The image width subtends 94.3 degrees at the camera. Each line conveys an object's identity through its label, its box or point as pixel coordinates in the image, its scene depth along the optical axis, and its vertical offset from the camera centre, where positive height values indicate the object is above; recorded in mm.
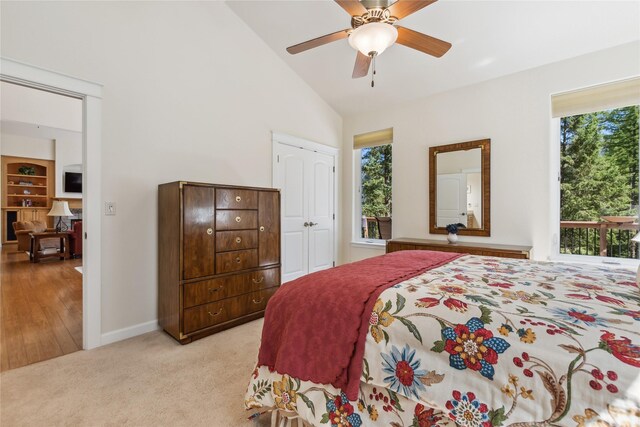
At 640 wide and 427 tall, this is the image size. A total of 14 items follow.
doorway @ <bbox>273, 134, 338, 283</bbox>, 3879 +151
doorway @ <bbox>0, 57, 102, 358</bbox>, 2334 +83
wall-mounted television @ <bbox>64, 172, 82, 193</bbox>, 7934 +845
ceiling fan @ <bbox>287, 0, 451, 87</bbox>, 1833 +1241
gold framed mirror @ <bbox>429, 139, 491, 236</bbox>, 3393 +314
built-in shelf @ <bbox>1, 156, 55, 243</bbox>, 7574 +599
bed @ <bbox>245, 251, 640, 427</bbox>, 778 -438
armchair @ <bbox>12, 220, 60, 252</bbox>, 6116 -381
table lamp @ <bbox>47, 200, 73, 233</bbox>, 6344 +94
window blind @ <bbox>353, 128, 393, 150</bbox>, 4246 +1104
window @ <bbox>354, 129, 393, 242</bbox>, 4371 +428
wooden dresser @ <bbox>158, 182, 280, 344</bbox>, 2422 -383
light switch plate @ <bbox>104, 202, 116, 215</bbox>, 2457 +44
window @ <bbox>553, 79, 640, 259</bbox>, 2736 +375
